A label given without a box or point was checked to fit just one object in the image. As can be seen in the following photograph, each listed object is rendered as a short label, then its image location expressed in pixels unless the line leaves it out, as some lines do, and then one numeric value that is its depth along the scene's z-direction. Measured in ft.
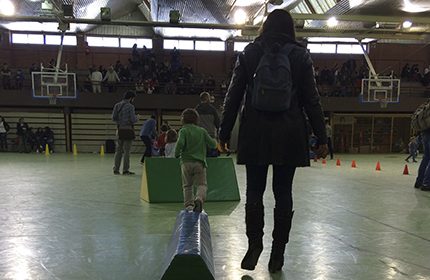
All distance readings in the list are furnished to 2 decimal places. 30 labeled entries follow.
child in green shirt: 14.83
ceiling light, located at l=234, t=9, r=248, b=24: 44.55
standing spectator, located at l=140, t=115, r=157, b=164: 35.22
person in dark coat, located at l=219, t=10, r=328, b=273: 8.89
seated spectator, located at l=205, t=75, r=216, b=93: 63.31
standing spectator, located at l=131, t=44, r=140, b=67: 66.24
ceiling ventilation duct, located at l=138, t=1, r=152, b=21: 61.99
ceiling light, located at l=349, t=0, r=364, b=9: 36.73
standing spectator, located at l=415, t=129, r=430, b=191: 23.27
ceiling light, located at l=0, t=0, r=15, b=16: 38.35
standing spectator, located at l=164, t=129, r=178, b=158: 24.16
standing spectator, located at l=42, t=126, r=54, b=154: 57.41
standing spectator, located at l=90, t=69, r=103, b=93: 58.49
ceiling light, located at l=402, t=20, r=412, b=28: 39.82
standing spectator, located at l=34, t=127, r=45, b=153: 57.11
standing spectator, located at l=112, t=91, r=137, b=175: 27.20
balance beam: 7.66
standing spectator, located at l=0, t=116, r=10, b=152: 55.67
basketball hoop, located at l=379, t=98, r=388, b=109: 50.57
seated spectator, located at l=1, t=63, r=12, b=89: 58.23
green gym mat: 18.81
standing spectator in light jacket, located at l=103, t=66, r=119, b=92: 59.26
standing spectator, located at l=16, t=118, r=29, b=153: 55.63
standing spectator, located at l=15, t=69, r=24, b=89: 58.54
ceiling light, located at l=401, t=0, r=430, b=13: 35.52
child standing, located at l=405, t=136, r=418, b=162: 46.64
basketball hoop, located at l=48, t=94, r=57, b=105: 47.95
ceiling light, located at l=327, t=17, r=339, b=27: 40.14
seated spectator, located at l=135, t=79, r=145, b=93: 59.57
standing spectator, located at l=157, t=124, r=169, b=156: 34.65
